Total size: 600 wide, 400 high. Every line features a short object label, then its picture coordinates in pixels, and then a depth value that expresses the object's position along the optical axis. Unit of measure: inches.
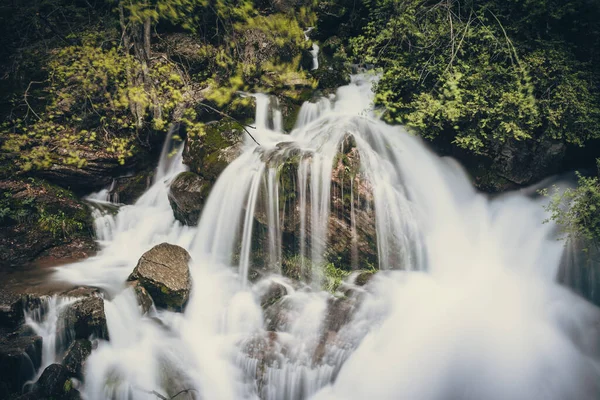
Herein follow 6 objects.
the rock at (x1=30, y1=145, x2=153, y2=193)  312.2
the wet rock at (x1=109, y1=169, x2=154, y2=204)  343.0
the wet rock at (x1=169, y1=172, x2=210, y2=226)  292.8
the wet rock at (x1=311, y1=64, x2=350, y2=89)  366.9
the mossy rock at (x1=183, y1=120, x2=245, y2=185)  299.4
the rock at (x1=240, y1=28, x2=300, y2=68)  397.4
